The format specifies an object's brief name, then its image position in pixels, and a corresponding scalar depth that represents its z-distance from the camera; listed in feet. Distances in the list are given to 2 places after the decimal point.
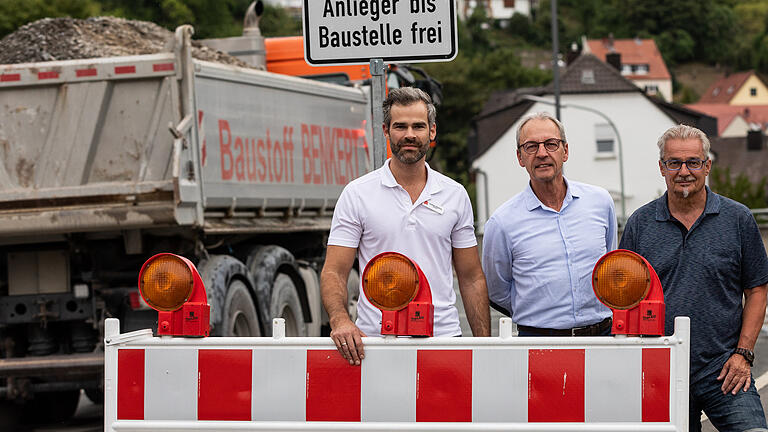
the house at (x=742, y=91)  536.01
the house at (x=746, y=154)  276.41
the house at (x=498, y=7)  631.97
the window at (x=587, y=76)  242.78
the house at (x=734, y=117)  445.37
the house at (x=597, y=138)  227.61
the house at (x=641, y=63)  517.55
